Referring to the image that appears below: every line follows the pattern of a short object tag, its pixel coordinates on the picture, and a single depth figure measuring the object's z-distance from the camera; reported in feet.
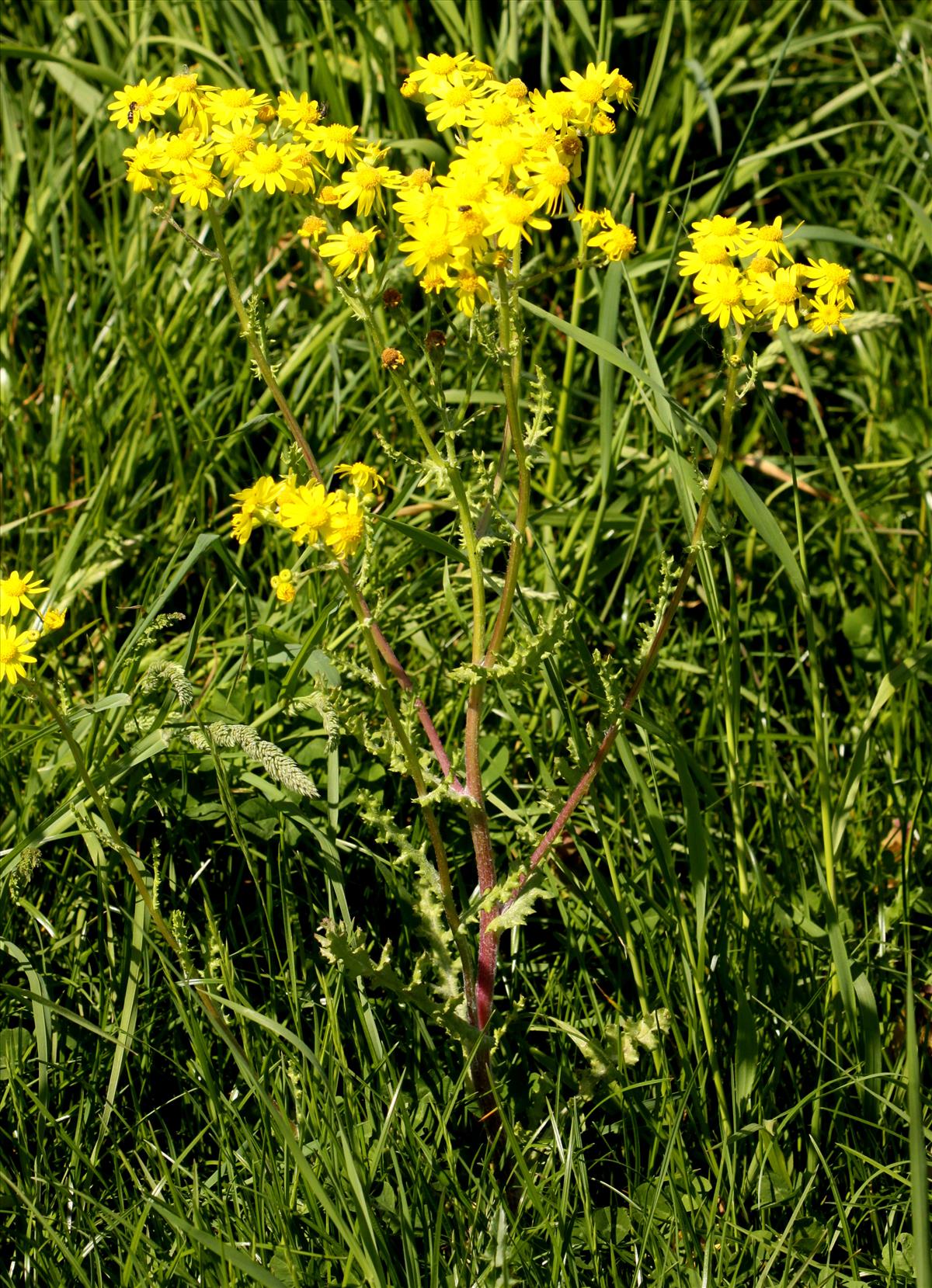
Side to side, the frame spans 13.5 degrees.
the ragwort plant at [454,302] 4.88
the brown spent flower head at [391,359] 5.01
